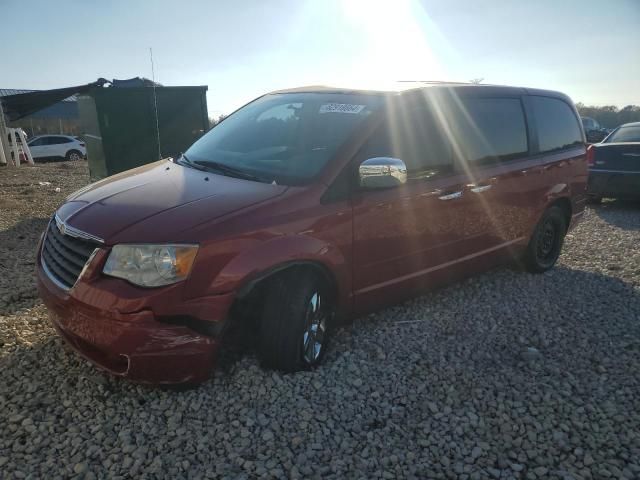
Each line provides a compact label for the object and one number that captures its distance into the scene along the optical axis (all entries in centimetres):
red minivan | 247
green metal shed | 725
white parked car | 2123
